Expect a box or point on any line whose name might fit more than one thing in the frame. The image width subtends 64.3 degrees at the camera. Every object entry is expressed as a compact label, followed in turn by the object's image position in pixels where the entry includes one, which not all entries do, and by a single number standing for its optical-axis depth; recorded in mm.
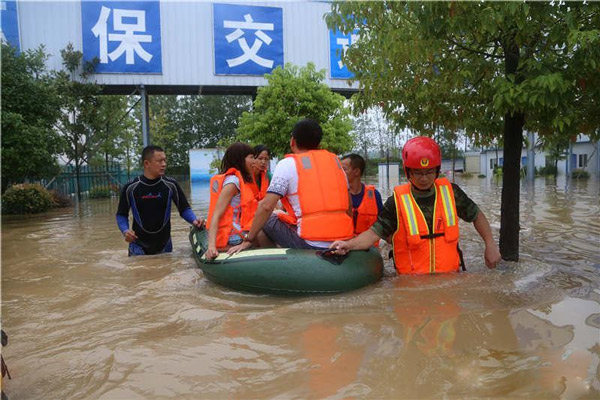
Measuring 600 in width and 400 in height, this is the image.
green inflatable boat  3994
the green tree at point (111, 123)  20742
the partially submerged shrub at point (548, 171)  33953
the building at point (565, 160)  33644
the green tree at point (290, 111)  13961
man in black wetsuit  5621
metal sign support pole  18953
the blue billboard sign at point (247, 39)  18594
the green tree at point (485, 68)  3859
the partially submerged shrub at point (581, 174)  28738
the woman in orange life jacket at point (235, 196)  4742
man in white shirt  3980
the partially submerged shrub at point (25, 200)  14289
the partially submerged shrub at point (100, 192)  21188
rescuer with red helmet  3816
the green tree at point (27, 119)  12320
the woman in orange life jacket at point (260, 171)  5261
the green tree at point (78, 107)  17062
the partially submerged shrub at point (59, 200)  16109
